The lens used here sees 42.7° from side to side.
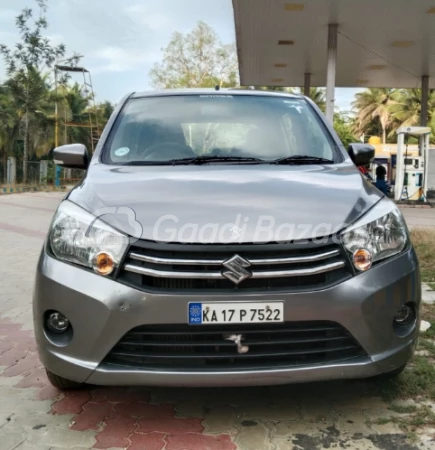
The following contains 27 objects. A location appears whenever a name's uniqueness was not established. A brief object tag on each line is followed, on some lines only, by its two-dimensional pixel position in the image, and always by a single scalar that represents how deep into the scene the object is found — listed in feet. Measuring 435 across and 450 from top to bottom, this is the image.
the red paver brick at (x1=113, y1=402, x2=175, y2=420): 8.74
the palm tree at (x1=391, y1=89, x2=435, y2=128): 150.82
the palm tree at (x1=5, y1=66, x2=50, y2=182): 97.60
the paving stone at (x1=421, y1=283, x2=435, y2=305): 15.72
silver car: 7.27
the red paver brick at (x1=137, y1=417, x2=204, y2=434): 8.21
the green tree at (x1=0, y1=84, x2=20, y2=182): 104.59
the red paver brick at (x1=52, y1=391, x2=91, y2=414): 8.97
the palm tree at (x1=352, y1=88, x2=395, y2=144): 164.86
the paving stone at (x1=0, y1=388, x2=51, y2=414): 9.02
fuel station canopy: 47.11
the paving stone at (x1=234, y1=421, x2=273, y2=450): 7.72
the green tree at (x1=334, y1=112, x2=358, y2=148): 148.33
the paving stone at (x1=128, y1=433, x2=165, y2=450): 7.70
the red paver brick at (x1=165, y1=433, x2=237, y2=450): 7.69
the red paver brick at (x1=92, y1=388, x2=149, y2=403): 9.36
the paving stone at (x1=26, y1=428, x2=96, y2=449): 7.84
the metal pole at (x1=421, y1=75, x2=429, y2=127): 72.13
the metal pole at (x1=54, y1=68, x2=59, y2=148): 107.32
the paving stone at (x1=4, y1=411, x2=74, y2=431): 8.38
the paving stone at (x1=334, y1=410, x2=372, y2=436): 8.18
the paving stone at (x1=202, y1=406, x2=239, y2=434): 8.21
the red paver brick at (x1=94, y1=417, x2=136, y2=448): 7.81
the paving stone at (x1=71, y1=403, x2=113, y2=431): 8.39
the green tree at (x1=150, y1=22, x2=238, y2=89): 141.69
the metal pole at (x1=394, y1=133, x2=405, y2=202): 60.34
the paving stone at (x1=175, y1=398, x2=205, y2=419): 8.74
